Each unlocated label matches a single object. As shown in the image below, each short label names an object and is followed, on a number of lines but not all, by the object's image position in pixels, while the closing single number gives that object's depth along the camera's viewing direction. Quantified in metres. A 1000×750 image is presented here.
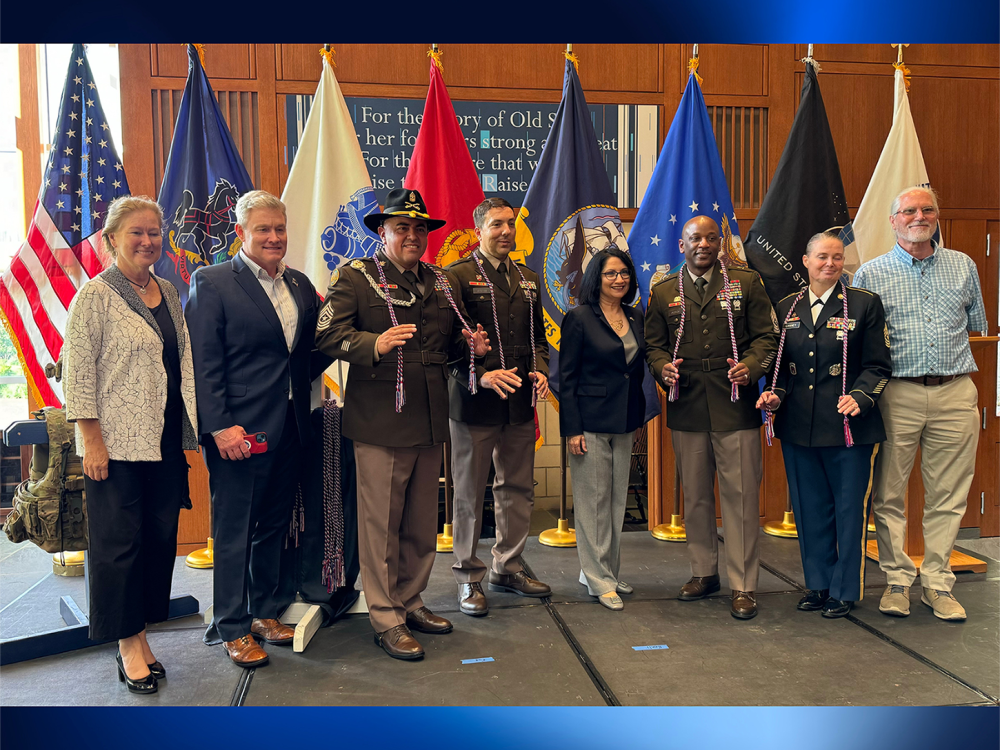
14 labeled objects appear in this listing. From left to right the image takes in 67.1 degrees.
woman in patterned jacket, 2.39
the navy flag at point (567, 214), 4.10
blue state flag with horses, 3.84
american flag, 3.74
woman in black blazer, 3.22
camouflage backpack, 2.88
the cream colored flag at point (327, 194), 3.98
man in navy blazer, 2.58
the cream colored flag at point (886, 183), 4.23
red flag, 4.05
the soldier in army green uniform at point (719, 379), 3.17
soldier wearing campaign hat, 2.77
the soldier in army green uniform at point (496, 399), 3.19
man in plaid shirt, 3.13
